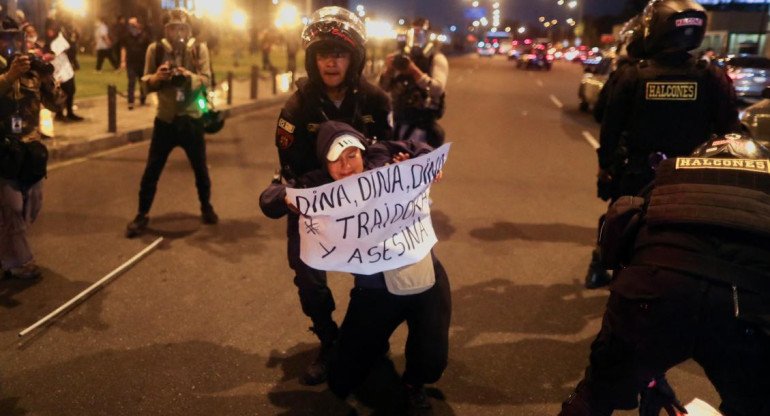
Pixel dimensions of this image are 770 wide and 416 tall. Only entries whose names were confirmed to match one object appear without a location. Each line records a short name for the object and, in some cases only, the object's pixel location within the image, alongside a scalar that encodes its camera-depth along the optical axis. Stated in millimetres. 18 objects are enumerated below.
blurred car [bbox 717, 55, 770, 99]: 17312
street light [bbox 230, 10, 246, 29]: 36250
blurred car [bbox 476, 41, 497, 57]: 75625
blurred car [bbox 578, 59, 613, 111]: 16688
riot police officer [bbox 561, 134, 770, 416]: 2217
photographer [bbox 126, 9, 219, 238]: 6027
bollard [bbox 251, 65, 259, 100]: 17438
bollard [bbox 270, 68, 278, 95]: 19438
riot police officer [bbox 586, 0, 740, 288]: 4012
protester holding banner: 3104
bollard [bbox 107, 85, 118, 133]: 11055
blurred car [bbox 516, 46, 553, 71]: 44844
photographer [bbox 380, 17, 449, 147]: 6027
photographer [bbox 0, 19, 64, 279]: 4617
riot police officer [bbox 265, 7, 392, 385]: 3516
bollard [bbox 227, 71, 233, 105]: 15856
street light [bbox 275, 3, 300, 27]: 32009
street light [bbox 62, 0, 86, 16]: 25859
